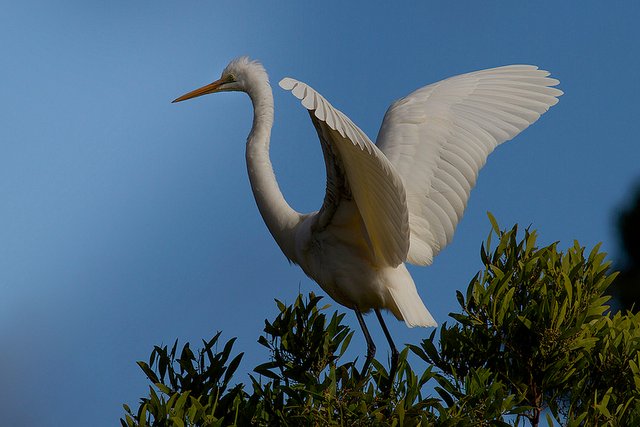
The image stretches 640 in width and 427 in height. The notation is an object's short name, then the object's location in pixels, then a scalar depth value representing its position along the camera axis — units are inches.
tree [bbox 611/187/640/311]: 1027.3
